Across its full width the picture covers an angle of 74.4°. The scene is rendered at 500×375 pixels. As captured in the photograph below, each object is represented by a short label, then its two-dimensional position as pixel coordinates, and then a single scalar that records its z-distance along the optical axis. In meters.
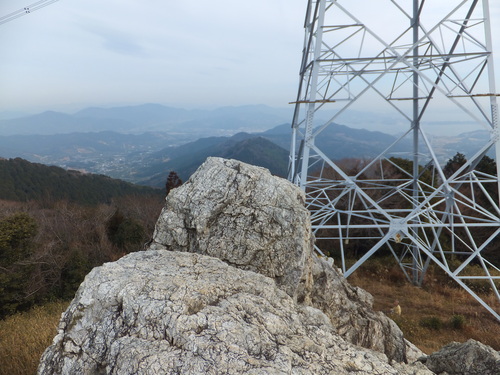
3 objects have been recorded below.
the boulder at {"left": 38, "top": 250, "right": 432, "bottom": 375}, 3.24
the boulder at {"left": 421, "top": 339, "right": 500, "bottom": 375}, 4.91
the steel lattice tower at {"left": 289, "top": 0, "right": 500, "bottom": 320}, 10.00
